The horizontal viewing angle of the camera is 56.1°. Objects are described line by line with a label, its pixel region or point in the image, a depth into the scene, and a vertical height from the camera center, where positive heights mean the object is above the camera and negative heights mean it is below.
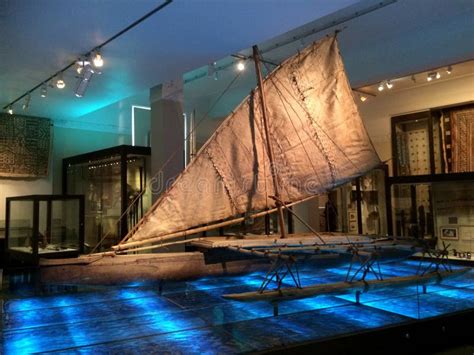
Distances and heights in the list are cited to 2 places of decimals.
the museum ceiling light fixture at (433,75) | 7.15 +2.29
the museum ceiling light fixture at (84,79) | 6.06 +2.07
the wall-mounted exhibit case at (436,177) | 7.66 +0.70
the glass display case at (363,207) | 8.69 +0.23
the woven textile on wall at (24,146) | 8.84 +1.61
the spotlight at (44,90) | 6.99 +2.14
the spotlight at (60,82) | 6.32 +2.01
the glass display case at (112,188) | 7.75 +0.64
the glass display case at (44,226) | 6.64 -0.04
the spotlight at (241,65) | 6.70 +2.34
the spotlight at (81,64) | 5.92 +2.12
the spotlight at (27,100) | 7.62 +2.17
